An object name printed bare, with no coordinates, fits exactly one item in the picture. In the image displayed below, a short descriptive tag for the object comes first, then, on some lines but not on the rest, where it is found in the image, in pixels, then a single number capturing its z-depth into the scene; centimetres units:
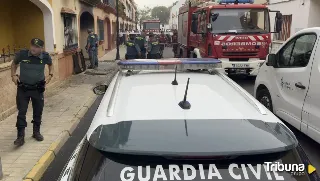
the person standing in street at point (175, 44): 2020
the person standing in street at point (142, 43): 1384
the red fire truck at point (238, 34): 1091
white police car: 185
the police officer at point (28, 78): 515
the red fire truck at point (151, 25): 3622
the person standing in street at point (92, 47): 1482
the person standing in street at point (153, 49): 1489
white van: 459
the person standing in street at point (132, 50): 1349
